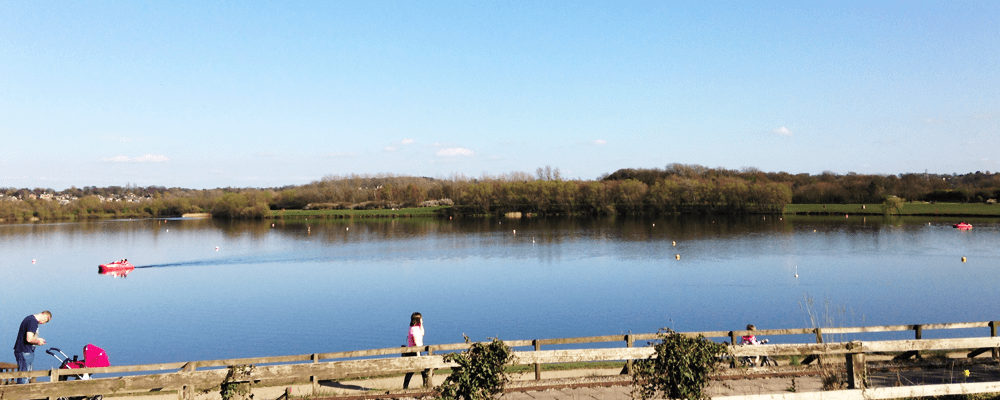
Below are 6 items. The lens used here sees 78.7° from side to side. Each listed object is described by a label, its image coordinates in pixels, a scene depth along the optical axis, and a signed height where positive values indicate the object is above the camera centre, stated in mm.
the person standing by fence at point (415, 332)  13844 -2904
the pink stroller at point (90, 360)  12586 -3139
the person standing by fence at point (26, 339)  13148 -2781
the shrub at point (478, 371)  6578 -1809
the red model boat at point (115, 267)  51866 -4934
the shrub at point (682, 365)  6688 -1826
